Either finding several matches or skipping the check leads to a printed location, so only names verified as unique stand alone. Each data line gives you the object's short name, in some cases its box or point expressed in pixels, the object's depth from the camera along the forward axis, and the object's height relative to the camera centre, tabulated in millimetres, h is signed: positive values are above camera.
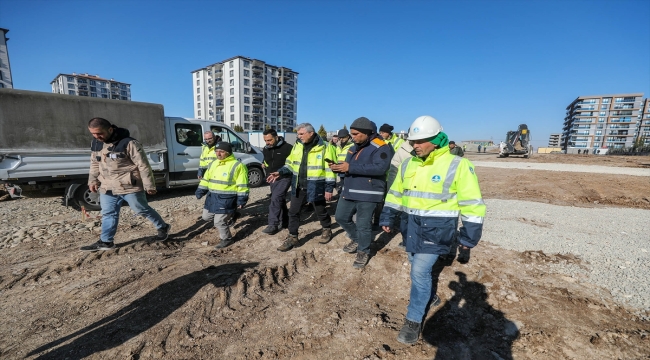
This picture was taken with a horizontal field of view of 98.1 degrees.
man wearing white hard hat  2061 -449
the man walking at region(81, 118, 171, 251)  3732 -537
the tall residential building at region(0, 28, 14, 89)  42781 +10609
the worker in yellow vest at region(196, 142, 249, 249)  4055 -690
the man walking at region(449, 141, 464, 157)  11506 -133
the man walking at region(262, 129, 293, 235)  4363 -405
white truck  5441 -100
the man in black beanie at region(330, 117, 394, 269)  3160 -403
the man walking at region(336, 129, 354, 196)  6262 +77
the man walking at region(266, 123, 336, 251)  4000 -491
